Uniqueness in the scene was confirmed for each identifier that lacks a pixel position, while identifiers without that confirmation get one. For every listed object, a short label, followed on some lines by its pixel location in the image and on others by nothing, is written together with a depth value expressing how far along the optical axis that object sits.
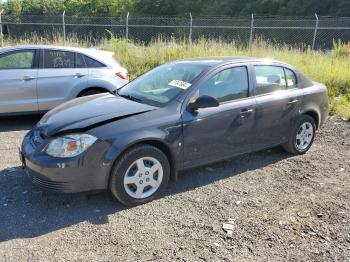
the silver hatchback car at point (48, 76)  7.20
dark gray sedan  4.13
